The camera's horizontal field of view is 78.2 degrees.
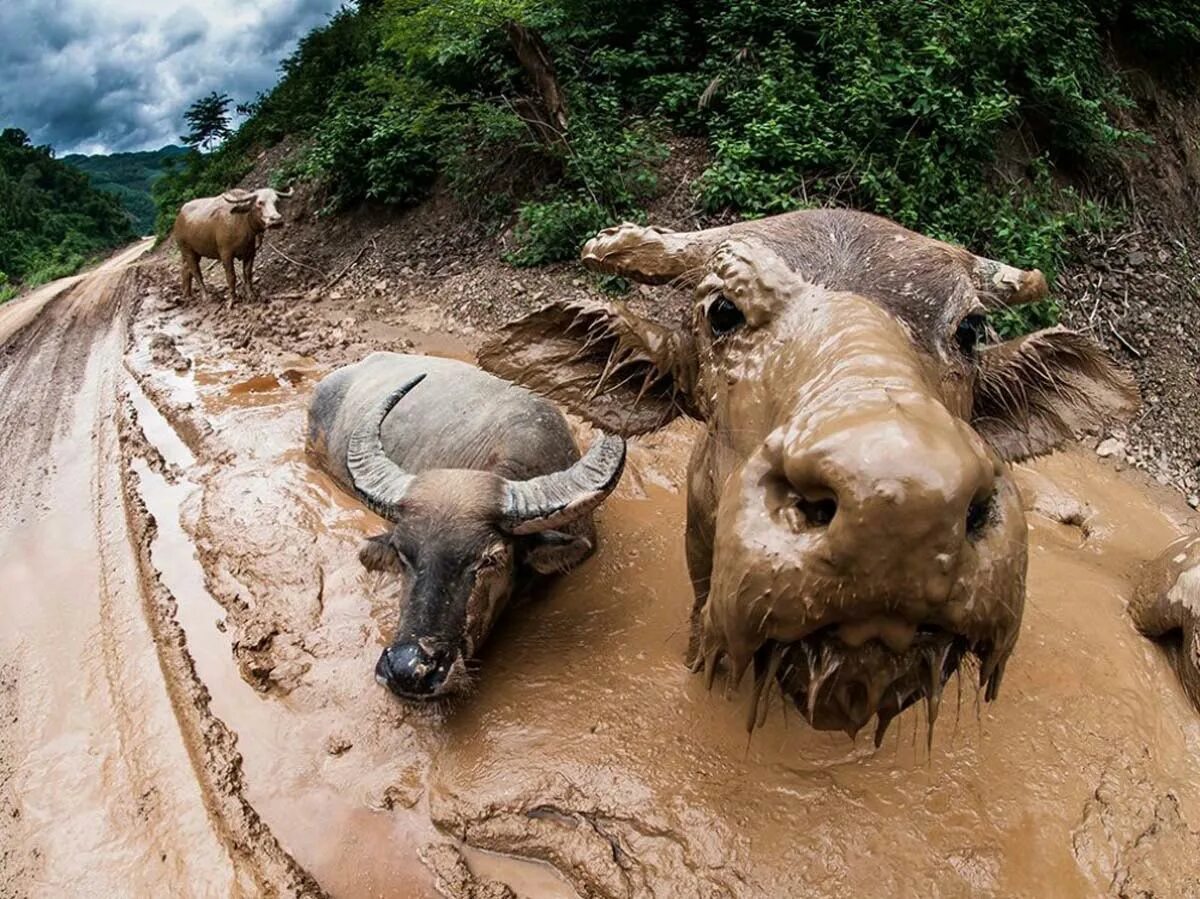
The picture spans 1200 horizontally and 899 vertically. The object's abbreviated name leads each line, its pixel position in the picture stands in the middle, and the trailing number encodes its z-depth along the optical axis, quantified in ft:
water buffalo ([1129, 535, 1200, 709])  10.96
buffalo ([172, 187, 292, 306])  39.86
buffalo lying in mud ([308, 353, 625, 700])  11.43
